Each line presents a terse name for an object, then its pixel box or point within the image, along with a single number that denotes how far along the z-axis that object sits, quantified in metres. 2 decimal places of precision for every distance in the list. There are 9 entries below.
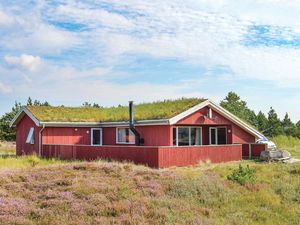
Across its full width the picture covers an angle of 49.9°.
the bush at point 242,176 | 14.52
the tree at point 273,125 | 44.64
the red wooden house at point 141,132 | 18.94
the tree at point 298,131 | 43.46
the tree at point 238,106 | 46.41
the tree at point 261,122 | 45.67
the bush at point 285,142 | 31.56
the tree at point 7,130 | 43.04
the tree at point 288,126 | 44.35
